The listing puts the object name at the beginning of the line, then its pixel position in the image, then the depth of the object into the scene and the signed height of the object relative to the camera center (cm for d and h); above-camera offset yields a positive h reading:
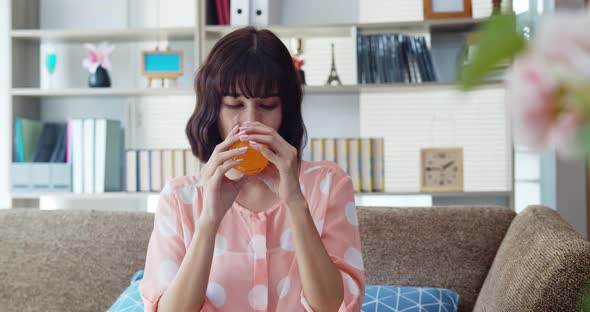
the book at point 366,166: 346 -6
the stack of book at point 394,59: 347 +42
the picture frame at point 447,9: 346 +64
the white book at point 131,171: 363 -8
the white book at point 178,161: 359 -4
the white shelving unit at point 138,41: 348 +53
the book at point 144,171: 362 -8
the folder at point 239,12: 352 +64
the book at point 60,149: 368 +2
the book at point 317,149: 347 +2
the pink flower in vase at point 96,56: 368 +46
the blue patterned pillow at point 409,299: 186 -36
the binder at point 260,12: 356 +65
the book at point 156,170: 360 -8
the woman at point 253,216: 149 -13
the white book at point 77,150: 361 +2
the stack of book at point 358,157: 346 -2
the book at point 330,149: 348 +2
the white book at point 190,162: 356 -4
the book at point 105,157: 360 -1
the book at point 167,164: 359 -5
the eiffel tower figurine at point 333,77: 356 +35
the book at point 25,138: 364 +8
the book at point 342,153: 347 +0
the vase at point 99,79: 368 +36
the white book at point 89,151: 360 +1
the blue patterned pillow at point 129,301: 188 -36
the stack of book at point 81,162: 360 -4
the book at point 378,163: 345 -5
